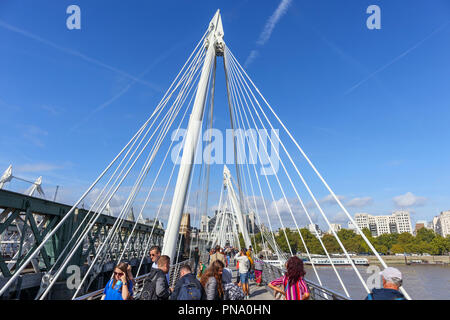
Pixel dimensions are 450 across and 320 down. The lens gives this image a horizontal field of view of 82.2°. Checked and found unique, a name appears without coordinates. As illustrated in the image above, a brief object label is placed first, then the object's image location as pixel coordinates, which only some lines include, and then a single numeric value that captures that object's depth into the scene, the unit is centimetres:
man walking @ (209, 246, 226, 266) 698
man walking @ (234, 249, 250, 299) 665
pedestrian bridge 649
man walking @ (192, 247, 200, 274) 1152
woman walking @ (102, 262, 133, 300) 303
